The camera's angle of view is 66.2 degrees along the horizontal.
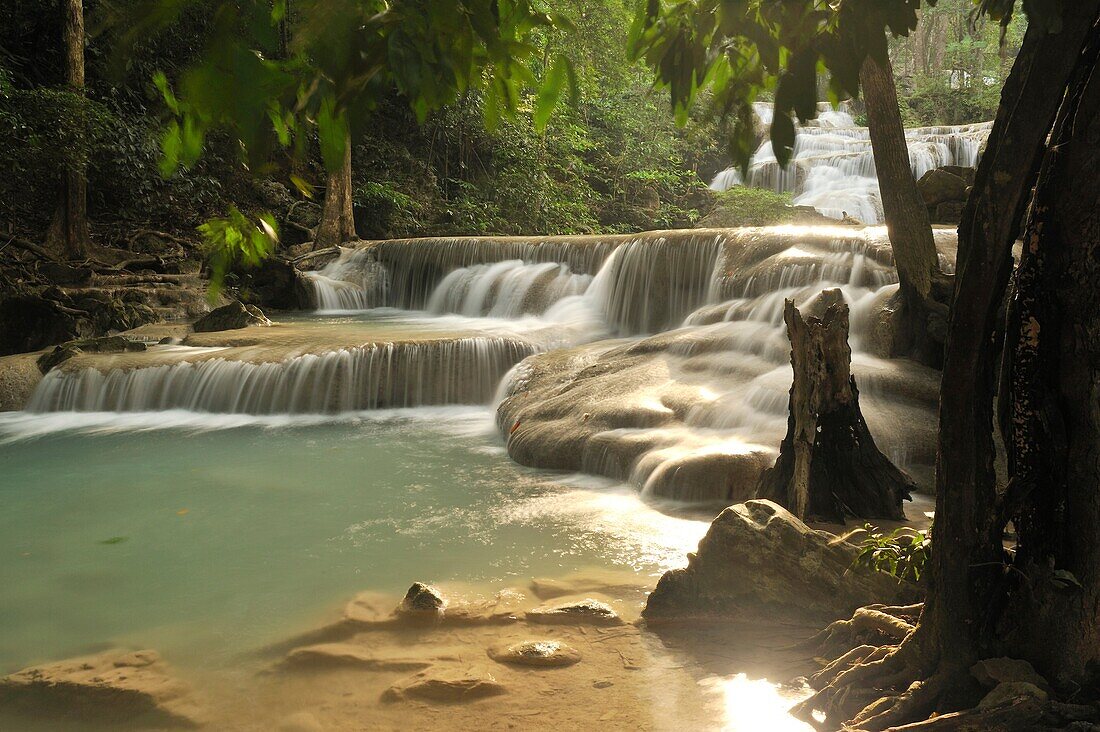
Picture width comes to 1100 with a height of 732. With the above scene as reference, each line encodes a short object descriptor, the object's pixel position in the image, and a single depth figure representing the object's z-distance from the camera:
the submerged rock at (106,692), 3.22
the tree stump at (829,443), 4.98
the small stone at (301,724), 3.03
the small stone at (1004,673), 2.44
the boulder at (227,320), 12.58
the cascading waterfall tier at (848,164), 20.50
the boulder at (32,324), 11.89
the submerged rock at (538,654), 3.44
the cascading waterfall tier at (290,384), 9.86
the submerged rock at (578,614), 3.85
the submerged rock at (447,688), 3.20
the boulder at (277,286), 15.66
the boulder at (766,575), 3.56
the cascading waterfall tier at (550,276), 11.86
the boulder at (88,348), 10.51
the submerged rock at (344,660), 3.49
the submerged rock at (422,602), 4.04
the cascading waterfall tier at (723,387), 6.30
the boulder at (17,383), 10.09
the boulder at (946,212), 12.72
